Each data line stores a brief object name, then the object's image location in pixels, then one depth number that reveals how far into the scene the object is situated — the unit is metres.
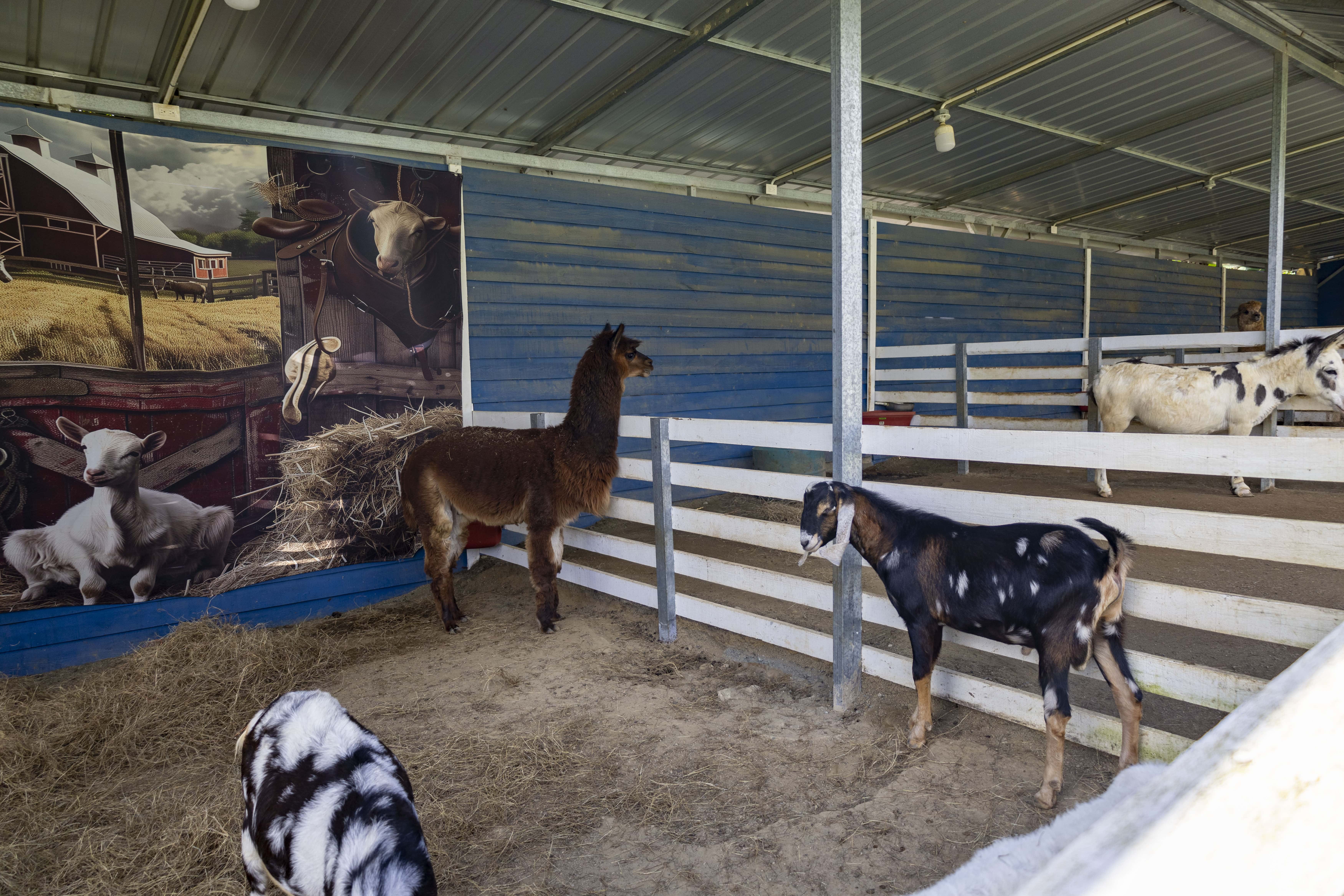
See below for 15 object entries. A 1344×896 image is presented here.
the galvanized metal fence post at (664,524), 4.50
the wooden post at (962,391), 8.84
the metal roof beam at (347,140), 5.09
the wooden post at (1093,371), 7.27
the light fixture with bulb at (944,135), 7.12
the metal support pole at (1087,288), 12.34
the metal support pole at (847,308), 3.31
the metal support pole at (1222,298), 15.66
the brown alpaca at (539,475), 4.95
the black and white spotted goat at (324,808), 1.52
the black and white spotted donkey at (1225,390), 5.93
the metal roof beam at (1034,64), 5.80
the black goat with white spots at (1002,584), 2.50
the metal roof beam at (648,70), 5.12
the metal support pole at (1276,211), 6.59
